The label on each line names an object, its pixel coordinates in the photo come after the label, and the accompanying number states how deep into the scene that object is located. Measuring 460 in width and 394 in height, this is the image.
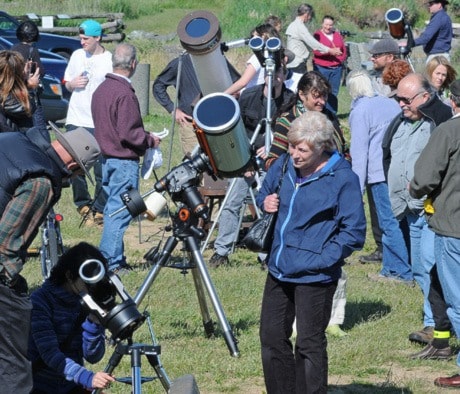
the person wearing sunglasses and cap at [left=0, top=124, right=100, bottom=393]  9.95
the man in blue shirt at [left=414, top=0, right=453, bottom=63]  32.31
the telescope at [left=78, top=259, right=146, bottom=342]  8.87
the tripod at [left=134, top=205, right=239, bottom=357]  14.19
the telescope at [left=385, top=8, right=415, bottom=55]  26.09
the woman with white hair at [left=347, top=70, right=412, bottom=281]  19.31
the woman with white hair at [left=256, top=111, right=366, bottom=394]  12.11
